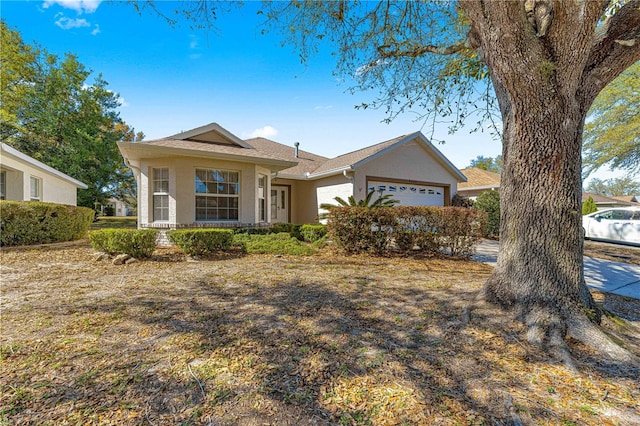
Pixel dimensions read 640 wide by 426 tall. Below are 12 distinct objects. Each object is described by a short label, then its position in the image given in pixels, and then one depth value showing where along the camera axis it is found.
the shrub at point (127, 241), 6.59
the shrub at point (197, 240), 6.96
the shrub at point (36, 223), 8.14
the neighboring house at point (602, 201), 28.84
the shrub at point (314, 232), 9.66
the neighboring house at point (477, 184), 18.47
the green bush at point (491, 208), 12.15
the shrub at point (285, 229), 10.94
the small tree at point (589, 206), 18.70
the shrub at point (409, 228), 7.43
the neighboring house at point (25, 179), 11.15
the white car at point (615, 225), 11.13
